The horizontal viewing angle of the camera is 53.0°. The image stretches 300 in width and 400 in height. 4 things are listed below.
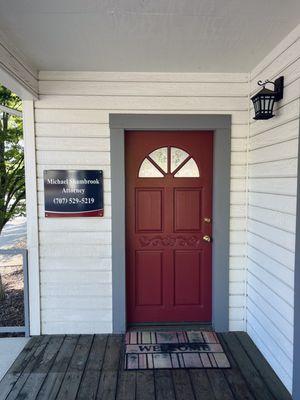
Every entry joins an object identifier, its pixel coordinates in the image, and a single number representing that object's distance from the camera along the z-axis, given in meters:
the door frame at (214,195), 2.78
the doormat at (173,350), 2.40
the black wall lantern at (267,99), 2.22
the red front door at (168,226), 2.90
